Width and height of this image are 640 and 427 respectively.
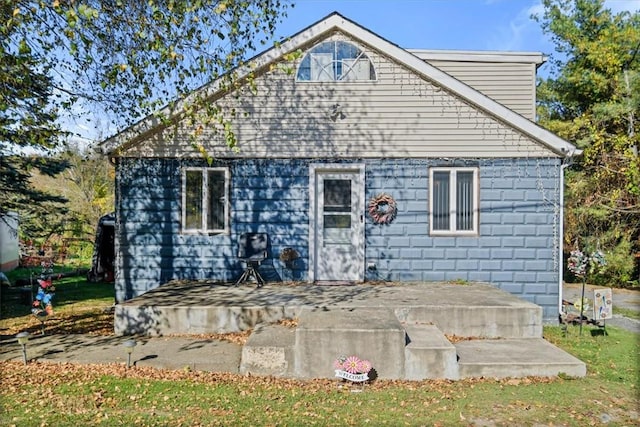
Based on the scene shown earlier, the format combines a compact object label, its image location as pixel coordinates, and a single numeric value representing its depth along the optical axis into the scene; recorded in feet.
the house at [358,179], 28.99
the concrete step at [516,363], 18.20
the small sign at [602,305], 24.72
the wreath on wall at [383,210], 29.22
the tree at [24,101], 18.47
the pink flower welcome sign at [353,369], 17.31
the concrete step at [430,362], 18.11
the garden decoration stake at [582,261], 25.20
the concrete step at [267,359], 18.24
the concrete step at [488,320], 22.26
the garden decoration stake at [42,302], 21.76
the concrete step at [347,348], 18.20
